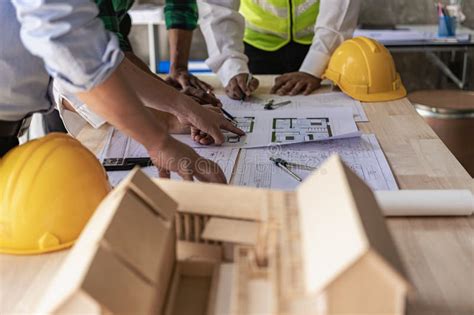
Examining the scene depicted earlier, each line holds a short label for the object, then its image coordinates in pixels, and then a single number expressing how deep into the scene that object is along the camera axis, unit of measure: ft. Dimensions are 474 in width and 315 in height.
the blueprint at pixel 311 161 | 4.11
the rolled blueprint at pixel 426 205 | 3.52
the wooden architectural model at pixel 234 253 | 1.97
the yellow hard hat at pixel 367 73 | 6.01
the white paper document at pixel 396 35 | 10.30
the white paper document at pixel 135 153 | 4.31
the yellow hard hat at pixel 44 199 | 3.17
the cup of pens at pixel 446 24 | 10.38
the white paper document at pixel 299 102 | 5.80
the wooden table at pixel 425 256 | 2.80
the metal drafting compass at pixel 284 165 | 4.20
